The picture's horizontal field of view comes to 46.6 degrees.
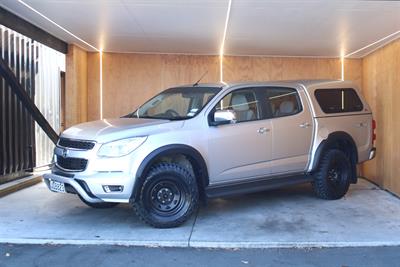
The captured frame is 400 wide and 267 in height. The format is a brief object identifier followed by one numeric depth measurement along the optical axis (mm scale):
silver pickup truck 5660
